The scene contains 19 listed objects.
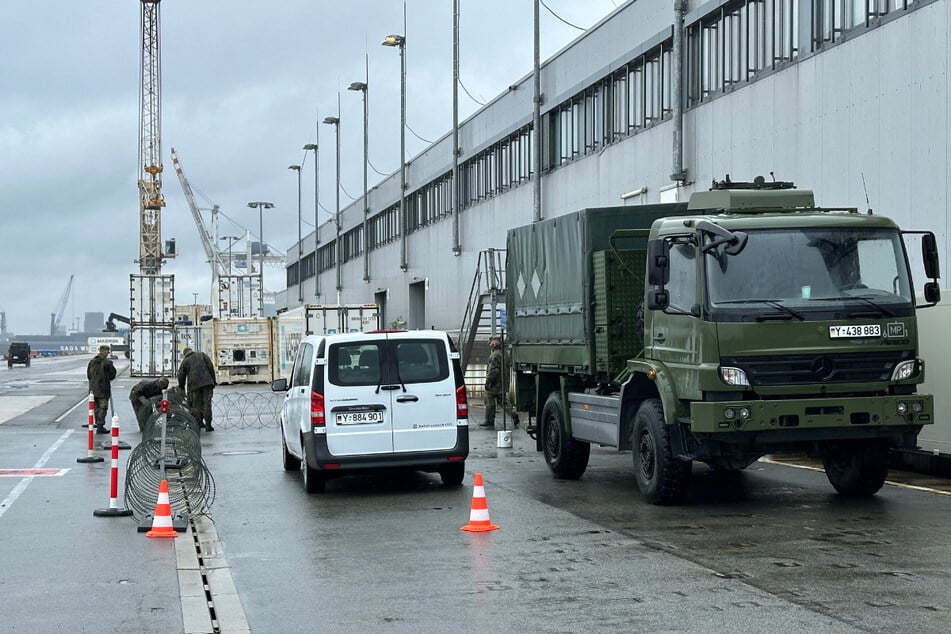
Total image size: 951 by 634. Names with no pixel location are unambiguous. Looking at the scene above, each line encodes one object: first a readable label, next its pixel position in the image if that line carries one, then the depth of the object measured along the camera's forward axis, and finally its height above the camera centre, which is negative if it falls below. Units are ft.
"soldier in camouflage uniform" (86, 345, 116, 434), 88.94 -2.59
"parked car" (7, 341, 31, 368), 319.27 -1.68
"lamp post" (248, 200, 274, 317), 387.47 +39.66
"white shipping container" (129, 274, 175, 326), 186.70 +6.32
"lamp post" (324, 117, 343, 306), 246.47 +31.59
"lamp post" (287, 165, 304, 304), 337.93 +17.66
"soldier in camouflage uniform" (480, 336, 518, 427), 88.53 -2.72
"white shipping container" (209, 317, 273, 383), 172.45 -0.71
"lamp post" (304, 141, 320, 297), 281.13 +33.17
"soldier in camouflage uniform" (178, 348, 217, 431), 88.58 -2.43
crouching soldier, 71.04 -2.98
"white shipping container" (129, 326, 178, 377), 187.01 -0.94
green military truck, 41.68 -0.20
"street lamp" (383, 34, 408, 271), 176.76 +31.53
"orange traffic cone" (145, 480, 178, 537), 39.99 -5.22
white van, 50.49 -2.42
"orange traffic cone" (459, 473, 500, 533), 39.70 -5.20
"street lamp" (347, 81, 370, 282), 237.66 +17.51
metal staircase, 112.51 +3.41
